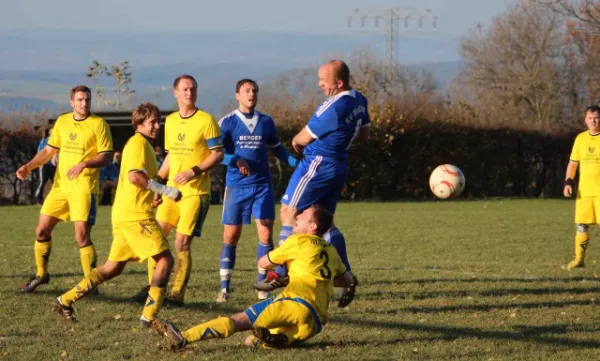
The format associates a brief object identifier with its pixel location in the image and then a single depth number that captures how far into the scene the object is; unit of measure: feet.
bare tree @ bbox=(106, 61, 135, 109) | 127.65
